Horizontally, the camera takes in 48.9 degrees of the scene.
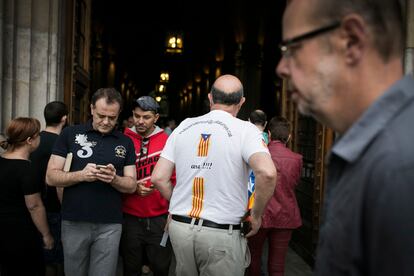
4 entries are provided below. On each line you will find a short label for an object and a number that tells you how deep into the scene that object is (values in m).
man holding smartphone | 3.66
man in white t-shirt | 3.18
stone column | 5.60
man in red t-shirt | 4.22
